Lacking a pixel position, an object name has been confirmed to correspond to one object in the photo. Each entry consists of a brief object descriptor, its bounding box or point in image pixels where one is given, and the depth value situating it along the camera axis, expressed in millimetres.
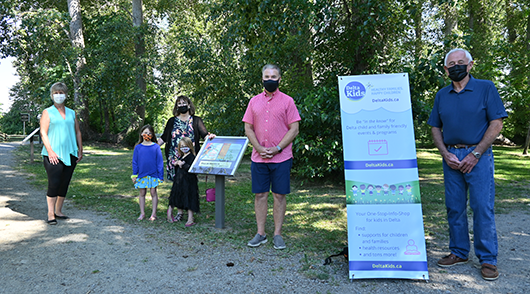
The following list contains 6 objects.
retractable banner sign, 3693
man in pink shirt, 4566
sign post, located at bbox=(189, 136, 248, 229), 5297
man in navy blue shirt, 3707
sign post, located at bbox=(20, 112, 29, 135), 35281
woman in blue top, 5457
